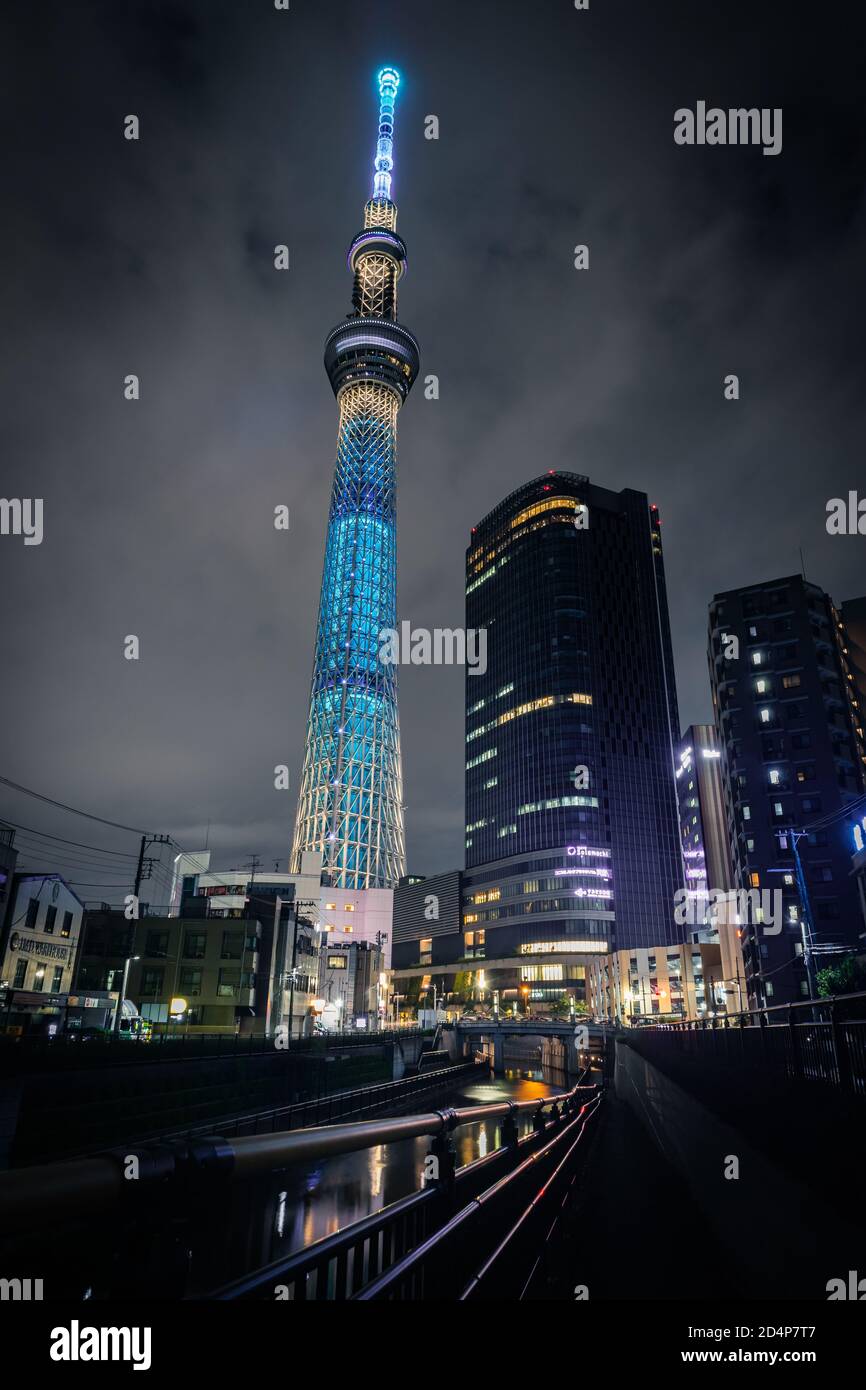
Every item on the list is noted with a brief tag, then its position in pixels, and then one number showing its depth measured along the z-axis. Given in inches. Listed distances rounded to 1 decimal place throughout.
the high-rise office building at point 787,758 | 2952.8
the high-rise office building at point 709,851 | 3698.3
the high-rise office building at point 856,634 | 4531.7
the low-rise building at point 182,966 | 2605.8
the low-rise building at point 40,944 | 2310.5
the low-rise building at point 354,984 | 3888.8
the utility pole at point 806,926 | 1925.7
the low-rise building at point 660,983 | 4261.8
